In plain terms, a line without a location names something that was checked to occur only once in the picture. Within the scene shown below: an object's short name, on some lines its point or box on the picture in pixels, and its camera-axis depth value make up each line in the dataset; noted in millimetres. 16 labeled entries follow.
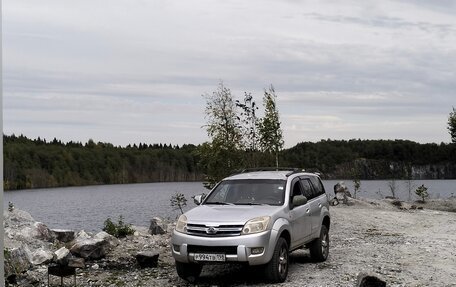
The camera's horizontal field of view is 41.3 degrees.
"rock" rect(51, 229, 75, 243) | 16234
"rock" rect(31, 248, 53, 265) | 12468
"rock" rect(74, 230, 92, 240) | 17153
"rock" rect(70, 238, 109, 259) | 13094
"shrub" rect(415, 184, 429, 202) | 33050
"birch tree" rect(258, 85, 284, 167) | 25500
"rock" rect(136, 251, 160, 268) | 12281
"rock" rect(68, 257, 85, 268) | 11953
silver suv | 9562
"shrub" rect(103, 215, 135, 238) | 17270
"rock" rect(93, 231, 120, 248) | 14248
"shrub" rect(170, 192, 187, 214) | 27864
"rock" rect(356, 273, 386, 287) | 9719
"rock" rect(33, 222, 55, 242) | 15781
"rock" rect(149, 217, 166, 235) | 18347
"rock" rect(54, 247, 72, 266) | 12327
